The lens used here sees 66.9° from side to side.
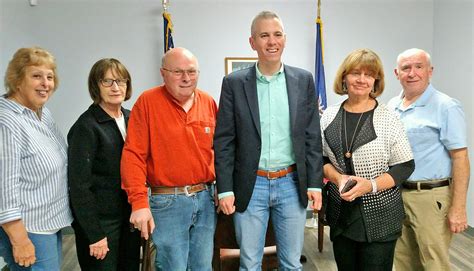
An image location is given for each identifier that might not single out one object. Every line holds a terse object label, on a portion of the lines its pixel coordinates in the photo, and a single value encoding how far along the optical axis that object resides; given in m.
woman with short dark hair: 1.58
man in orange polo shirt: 1.60
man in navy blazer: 1.59
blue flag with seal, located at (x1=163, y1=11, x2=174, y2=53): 3.86
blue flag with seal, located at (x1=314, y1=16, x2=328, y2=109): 4.05
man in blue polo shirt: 1.90
